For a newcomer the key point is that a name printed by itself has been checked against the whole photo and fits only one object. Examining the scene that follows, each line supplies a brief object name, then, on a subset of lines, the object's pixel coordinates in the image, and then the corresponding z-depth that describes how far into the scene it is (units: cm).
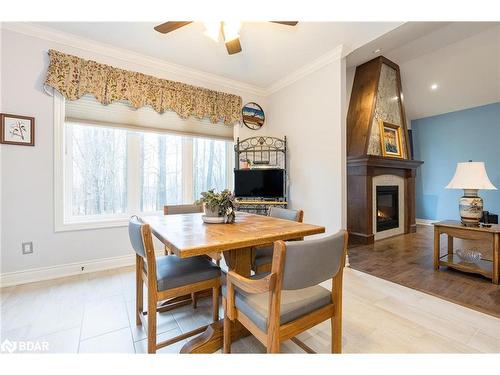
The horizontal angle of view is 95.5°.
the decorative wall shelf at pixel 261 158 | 357
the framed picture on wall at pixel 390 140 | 396
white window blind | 262
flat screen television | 352
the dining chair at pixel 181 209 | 242
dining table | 119
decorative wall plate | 385
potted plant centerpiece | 180
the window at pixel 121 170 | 264
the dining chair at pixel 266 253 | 179
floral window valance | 244
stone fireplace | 372
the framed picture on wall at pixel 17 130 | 223
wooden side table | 224
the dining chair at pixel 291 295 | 93
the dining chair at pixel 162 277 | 128
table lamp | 245
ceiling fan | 173
